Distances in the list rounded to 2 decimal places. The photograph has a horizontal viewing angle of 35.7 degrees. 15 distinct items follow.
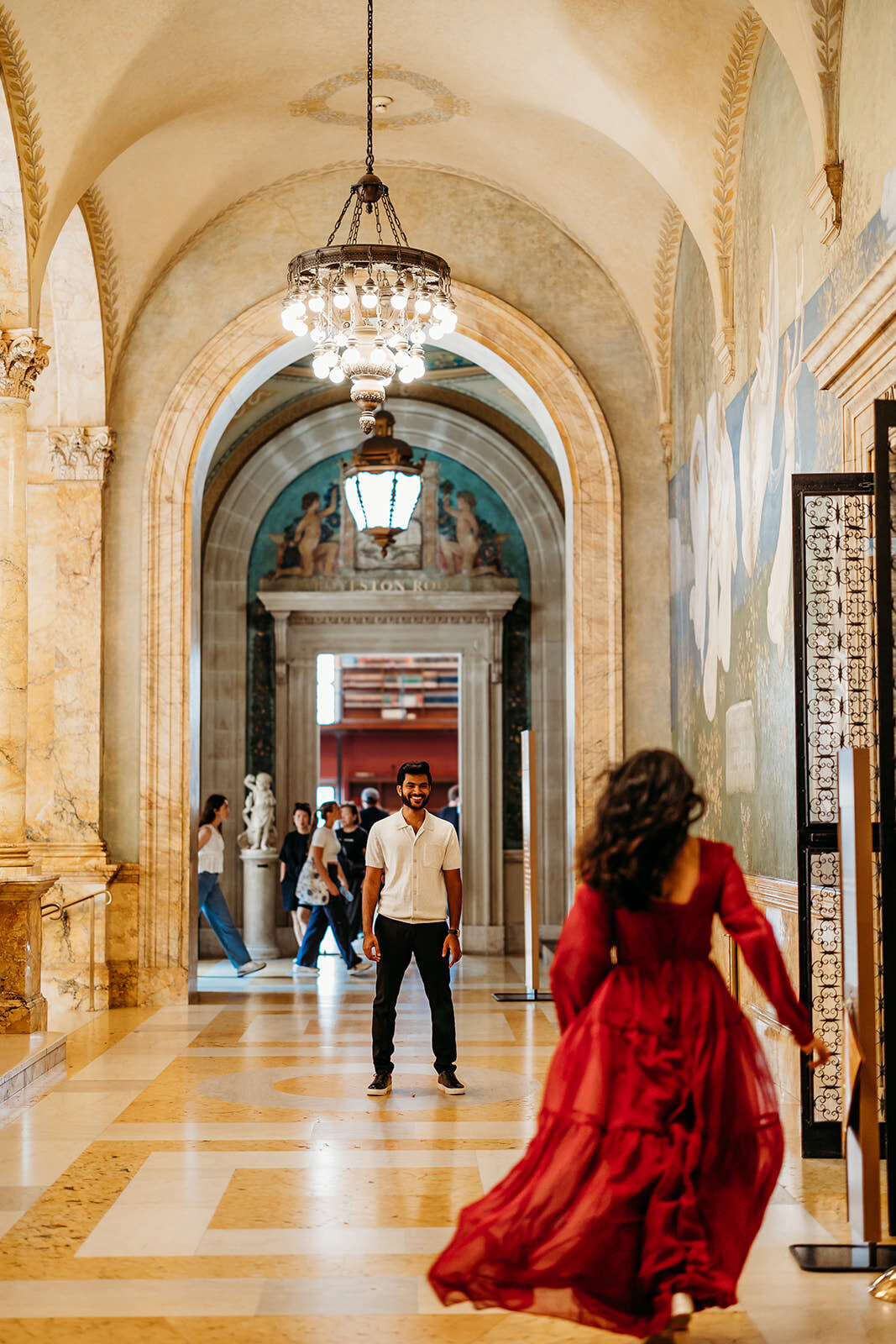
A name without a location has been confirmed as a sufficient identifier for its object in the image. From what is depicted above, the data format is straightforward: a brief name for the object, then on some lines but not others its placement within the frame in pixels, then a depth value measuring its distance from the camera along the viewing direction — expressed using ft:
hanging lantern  36.96
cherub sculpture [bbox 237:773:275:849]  46.37
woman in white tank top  36.32
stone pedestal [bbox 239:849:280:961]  46.29
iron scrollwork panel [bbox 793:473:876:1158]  17.51
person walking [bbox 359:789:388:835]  50.21
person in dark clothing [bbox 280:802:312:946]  42.14
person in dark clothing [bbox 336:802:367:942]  45.39
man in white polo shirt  22.08
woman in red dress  10.32
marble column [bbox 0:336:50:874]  26.32
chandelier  25.96
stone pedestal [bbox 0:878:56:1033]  25.59
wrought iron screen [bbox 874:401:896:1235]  14.16
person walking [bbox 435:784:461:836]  50.14
